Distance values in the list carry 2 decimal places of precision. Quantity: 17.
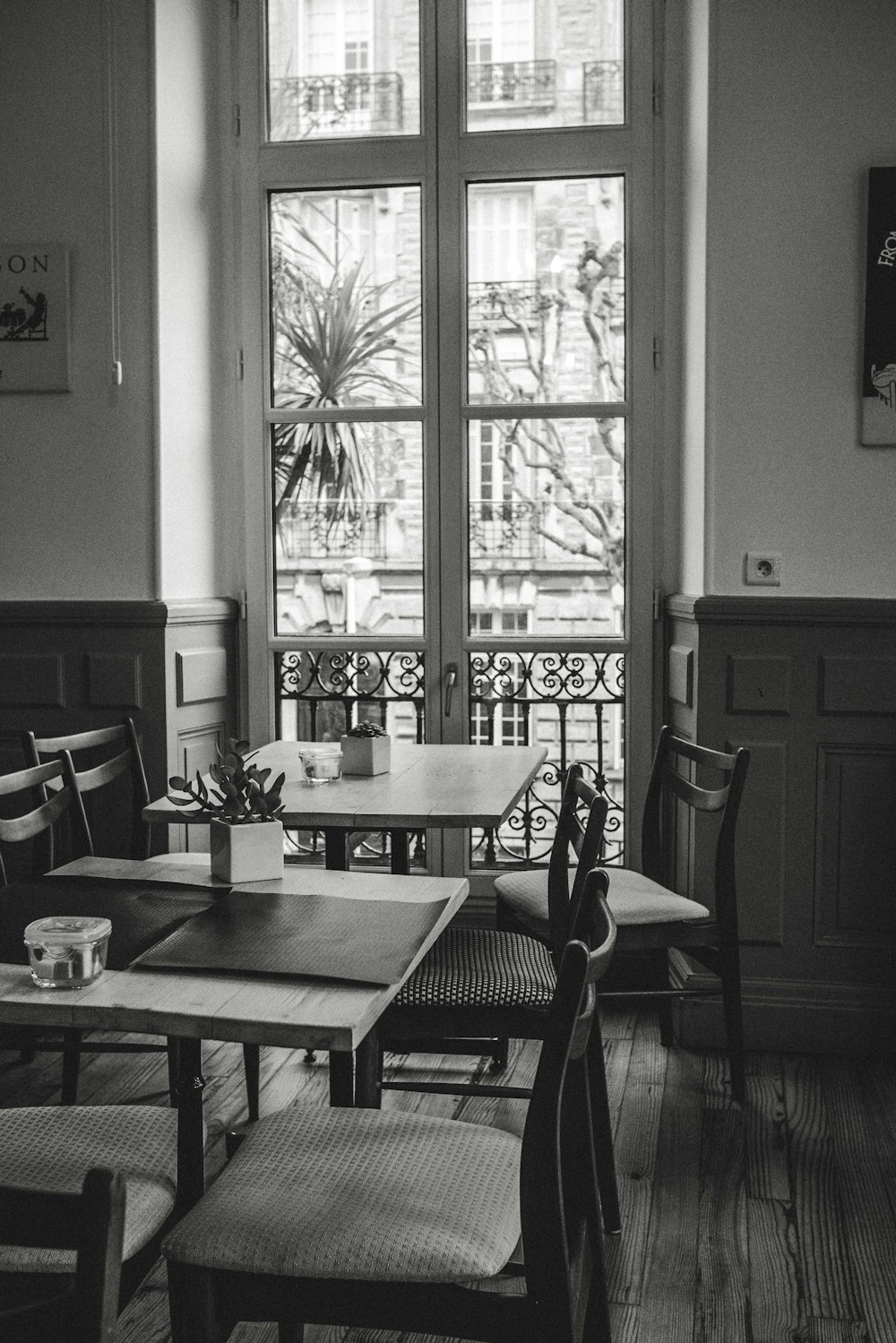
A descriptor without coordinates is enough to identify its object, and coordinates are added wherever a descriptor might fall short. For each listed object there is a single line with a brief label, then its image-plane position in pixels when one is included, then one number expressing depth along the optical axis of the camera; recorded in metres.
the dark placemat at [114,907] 1.68
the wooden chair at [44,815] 2.49
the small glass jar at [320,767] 2.92
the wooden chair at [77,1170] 0.99
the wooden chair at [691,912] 2.93
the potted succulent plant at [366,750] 3.00
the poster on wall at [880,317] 3.34
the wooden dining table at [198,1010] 1.38
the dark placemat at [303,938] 1.56
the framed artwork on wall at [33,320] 3.71
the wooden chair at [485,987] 2.21
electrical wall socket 3.45
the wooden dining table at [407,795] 2.50
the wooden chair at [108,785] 2.77
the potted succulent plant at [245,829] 2.01
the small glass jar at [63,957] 1.51
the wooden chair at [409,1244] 1.37
